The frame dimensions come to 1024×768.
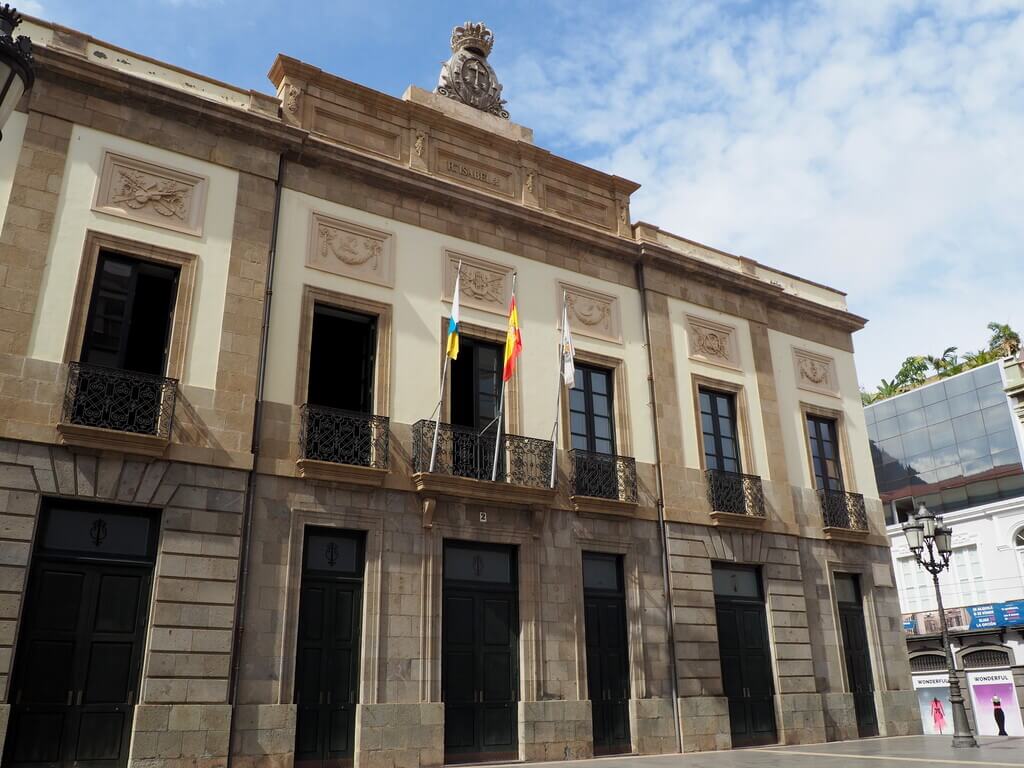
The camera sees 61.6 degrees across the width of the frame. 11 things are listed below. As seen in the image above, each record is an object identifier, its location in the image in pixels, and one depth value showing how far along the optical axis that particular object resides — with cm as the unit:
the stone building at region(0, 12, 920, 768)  1025
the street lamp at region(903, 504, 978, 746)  1389
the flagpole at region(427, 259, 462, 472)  1241
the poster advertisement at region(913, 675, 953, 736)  2204
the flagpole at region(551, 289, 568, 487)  1352
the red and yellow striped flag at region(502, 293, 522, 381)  1312
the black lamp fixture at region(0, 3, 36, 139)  386
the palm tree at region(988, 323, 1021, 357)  3824
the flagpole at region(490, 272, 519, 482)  1291
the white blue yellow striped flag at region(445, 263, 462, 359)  1280
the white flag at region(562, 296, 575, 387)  1341
